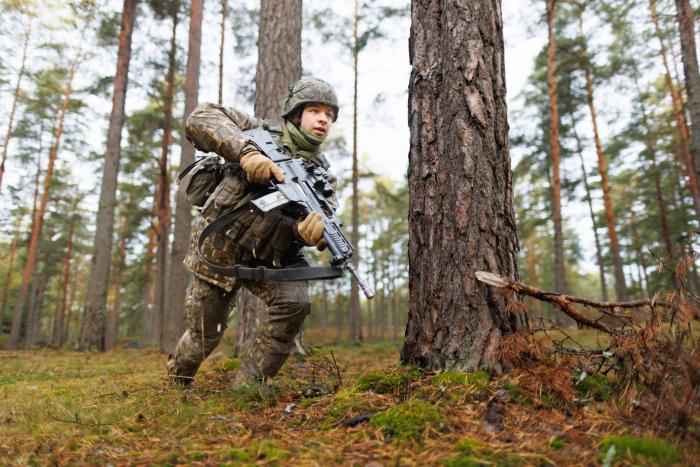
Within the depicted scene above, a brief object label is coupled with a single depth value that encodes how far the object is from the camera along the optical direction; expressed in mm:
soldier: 3109
